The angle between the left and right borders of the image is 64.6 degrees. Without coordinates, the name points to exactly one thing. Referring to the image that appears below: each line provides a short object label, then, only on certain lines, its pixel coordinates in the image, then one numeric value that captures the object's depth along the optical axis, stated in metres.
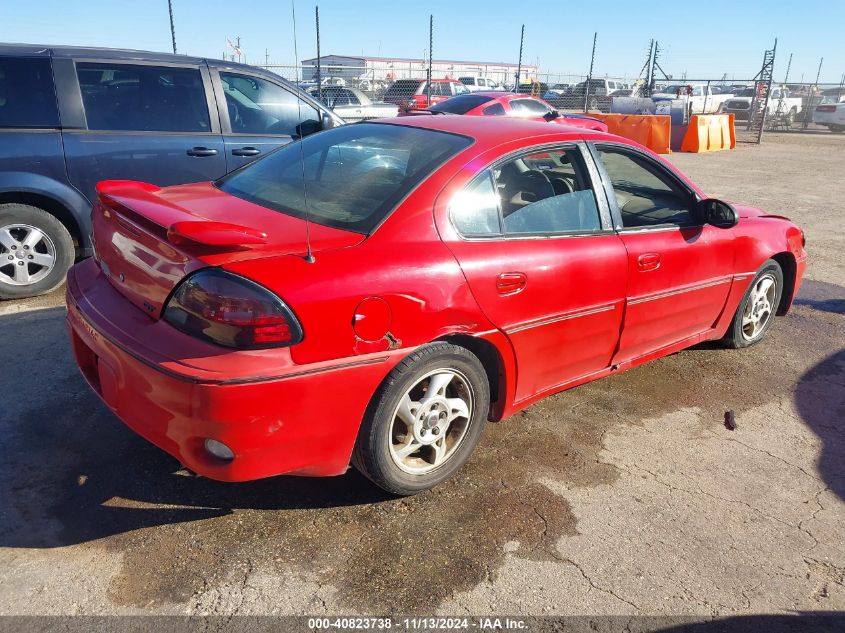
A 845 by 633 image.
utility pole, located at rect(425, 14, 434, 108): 16.23
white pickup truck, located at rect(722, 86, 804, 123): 28.89
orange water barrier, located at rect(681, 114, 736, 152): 18.92
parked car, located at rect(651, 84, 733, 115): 26.89
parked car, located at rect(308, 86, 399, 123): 16.09
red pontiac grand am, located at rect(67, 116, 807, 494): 2.31
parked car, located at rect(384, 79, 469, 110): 20.21
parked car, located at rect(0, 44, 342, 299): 4.83
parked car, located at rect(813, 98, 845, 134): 26.02
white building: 22.88
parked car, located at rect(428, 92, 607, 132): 12.84
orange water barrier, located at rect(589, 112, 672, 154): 17.55
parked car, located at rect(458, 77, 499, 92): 31.70
